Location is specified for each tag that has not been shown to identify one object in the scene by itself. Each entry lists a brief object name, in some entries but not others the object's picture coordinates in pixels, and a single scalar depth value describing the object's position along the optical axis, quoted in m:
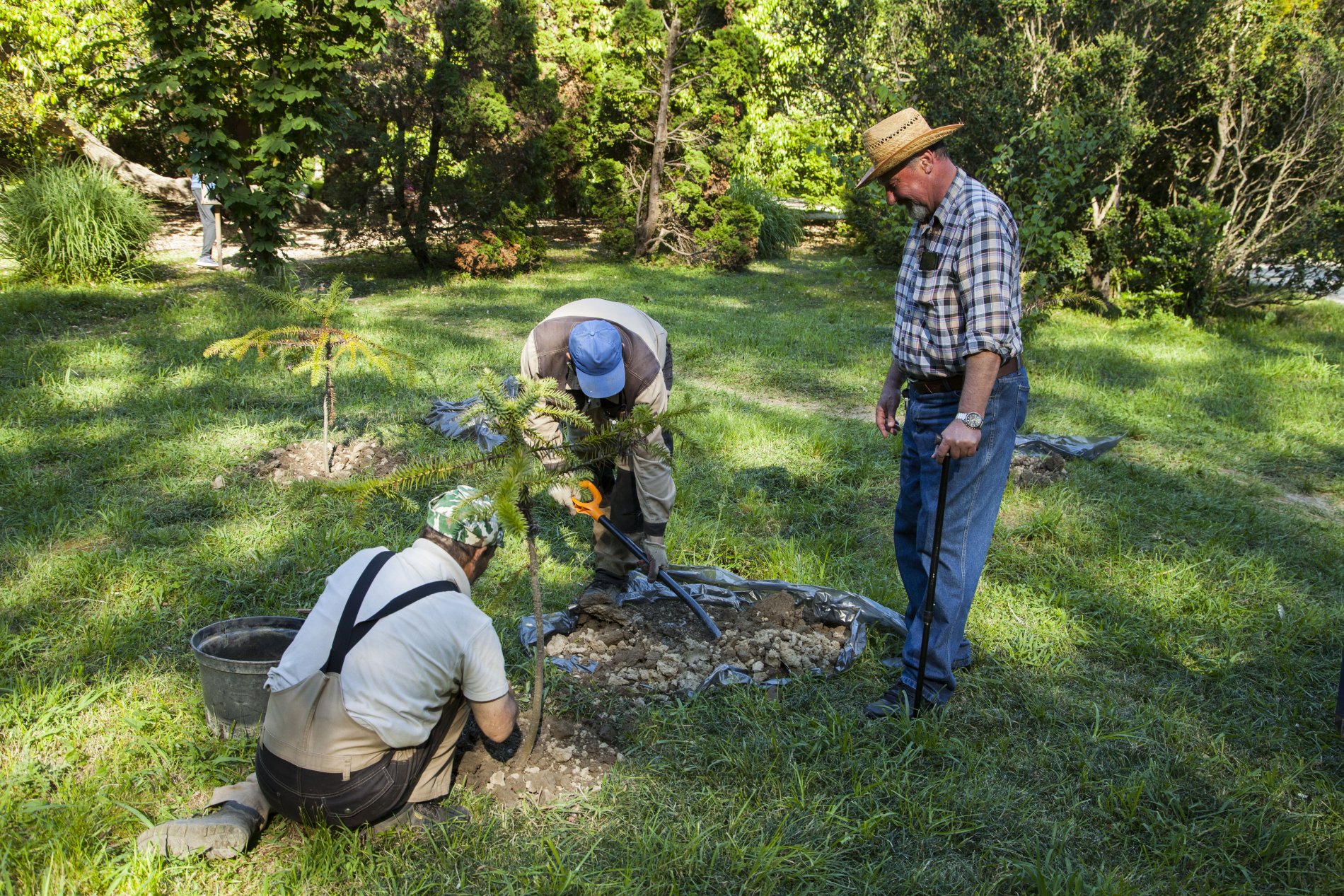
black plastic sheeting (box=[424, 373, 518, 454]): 4.82
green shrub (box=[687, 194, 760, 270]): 12.38
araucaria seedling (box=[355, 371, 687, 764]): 2.33
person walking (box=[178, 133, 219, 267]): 10.48
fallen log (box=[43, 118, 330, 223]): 13.30
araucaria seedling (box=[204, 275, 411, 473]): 4.35
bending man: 3.29
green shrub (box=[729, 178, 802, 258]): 14.27
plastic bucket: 2.64
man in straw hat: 2.58
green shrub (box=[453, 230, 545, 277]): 10.58
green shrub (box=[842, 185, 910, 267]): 9.03
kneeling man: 2.14
